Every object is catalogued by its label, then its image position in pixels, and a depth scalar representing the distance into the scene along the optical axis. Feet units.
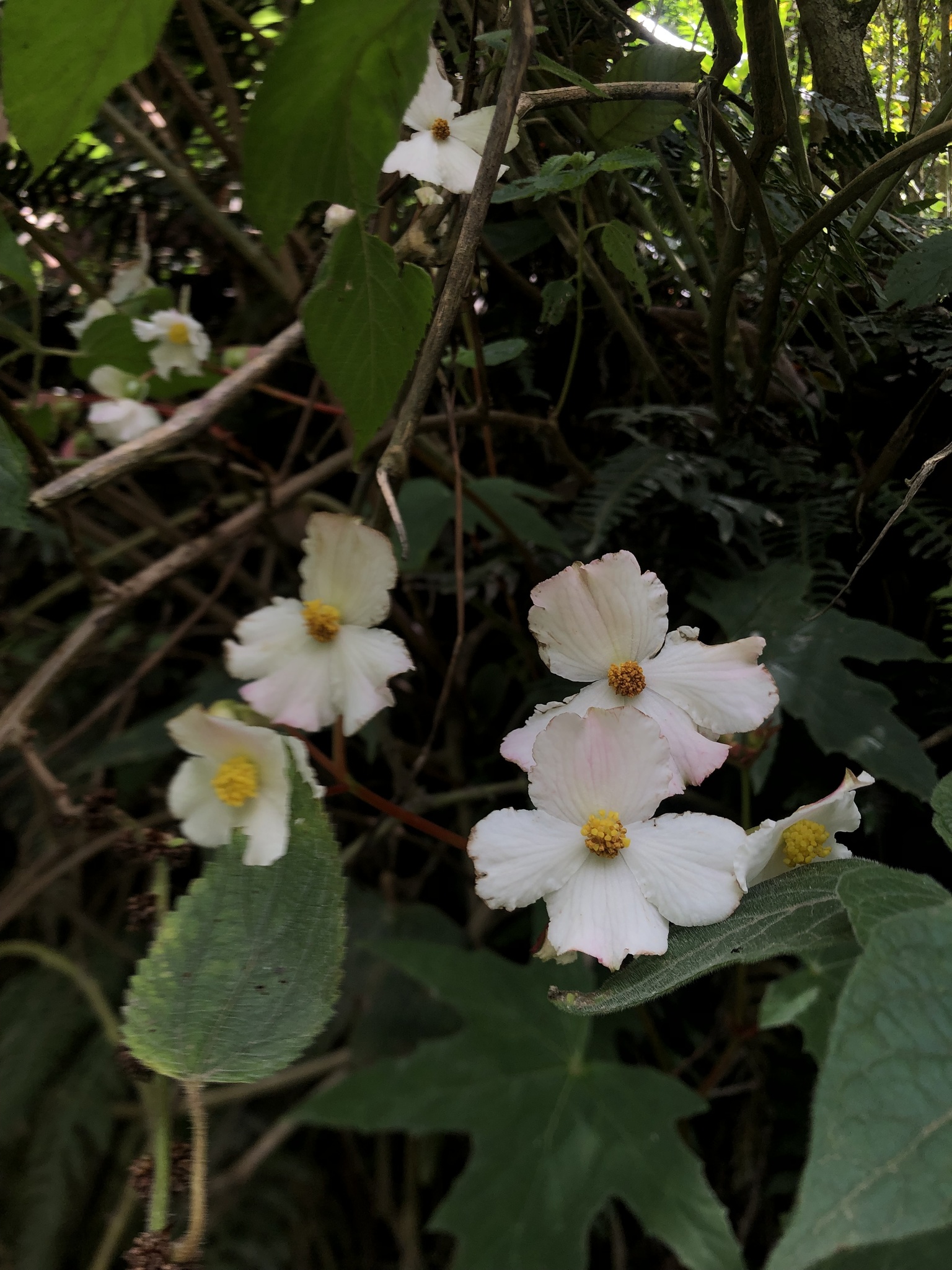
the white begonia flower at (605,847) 1.12
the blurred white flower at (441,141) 1.47
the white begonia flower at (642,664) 1.23
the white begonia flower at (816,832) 1.24
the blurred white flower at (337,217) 1.73
